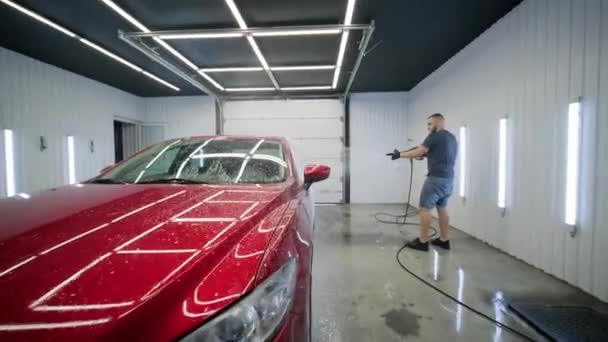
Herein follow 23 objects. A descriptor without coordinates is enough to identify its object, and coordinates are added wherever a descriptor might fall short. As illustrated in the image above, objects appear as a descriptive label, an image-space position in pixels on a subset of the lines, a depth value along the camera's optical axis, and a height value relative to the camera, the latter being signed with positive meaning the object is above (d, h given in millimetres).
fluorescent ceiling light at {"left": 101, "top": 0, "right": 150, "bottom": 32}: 2738 +1742
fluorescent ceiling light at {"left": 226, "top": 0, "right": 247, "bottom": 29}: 2758 +1755
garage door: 6316 +812
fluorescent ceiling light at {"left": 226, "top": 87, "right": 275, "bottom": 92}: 5879 +1735
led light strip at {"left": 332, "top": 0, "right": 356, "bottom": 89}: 2837 +1768
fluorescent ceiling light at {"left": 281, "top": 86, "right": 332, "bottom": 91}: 5848 +1757
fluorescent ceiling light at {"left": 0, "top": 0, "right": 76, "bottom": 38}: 2713 +1720
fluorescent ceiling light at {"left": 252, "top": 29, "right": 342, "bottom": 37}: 3285 +1739
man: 2887 -138
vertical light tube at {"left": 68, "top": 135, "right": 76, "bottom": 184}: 4711 +2
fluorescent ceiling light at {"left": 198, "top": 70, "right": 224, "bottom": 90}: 4891 +1737
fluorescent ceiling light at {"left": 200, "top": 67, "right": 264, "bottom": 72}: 4645 +1743
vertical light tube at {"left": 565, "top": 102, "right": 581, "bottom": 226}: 2098 +14
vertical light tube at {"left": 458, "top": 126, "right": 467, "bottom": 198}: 3785 +66
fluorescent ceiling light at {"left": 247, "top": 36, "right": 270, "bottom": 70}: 3557 +1745
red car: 433 -235
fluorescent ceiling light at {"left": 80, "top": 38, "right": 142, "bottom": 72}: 3648 +1754
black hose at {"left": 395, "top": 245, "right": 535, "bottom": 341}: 1562 -1066
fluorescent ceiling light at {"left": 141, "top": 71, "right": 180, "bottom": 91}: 4970 +1748
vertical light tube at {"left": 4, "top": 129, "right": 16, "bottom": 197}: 3691 -1
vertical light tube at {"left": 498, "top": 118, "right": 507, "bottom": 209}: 2947 -43
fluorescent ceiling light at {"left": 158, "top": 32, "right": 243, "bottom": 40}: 3354 +1724
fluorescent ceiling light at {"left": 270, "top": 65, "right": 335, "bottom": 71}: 4590 +1764
